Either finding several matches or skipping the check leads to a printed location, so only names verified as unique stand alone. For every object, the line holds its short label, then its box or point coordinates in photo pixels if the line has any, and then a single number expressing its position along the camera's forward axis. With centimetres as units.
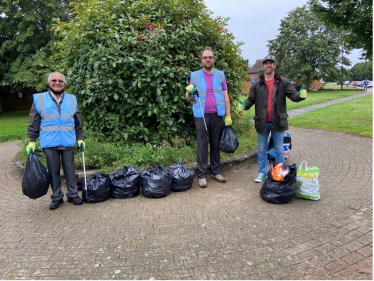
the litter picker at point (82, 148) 406
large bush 518
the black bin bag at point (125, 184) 416
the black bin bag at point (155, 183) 413
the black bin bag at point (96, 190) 403
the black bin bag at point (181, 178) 435
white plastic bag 385
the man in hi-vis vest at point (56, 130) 374
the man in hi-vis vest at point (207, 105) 447
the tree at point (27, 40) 1831
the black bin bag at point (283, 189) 378
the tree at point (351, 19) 752
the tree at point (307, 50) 3912
